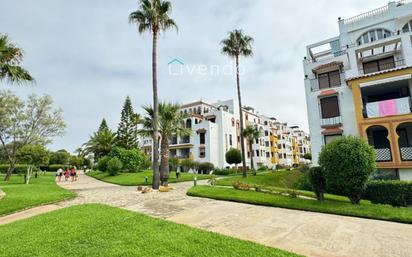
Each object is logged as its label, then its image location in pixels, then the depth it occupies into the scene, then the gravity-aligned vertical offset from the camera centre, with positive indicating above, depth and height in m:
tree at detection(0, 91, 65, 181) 27.12 +5.42
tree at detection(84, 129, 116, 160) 48.97 +4.69
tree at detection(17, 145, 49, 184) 26.52 +1.27
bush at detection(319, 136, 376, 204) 9.48 -0.39
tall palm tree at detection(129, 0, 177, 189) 16.22 +10.31
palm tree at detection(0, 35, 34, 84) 11.70 +5.52
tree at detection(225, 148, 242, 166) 38.44 +0.49
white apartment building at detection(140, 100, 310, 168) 43.06 +4.80
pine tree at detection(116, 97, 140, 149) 52.20 +7.98
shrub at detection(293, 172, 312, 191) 17.71 -2.09
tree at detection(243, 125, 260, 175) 39.38 +4.47
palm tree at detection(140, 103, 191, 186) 16.72 +2.68
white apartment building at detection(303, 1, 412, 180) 17.20 +5.89
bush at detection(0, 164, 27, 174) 42.74 -0.47
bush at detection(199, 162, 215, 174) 38.91 -1.19
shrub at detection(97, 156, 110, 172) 35.84 +0.13
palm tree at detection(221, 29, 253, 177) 25.81 +12.75
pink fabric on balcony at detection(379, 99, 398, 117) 17.28 +3.56
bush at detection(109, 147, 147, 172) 33.53 +0.74
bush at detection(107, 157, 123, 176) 31.07 -0.33
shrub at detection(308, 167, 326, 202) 10.43 -1.11
